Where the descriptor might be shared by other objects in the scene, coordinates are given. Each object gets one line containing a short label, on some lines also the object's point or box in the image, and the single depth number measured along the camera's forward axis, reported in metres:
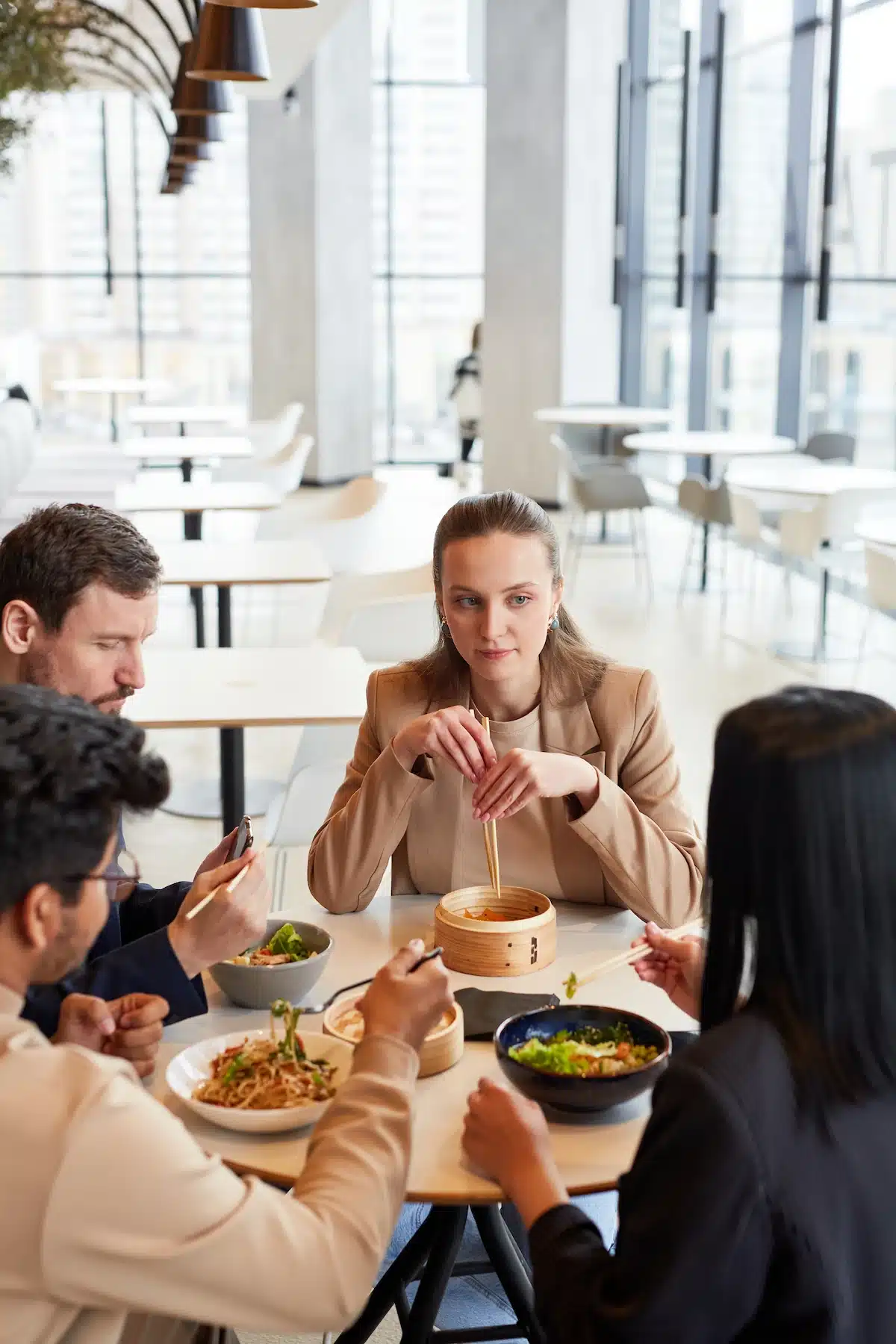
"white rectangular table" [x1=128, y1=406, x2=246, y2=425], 9.73
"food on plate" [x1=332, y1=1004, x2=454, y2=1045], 1.62
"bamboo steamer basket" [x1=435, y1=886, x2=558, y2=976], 1.85
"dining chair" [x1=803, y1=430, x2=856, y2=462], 8.12
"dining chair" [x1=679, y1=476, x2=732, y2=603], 7.95
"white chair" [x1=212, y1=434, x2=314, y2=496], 8.13
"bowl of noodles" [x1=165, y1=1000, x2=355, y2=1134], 1.46
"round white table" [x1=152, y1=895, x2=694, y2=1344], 1.42
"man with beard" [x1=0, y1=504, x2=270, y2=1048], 2.06
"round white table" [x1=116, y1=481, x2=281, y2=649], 6.12
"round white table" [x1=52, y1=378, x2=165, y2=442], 10.91
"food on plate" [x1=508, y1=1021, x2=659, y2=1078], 1.51
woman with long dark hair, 1.14
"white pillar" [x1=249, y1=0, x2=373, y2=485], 12.34
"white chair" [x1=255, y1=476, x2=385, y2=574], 5.99
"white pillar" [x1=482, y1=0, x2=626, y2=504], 11.16
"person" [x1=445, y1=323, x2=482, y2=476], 12.90
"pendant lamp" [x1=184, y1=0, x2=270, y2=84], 3.40
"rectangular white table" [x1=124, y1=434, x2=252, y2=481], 7.89
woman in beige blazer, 2.07
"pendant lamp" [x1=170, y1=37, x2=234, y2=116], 4.68
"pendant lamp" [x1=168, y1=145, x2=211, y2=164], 5.77
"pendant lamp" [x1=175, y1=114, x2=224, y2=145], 5.02
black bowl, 1.46
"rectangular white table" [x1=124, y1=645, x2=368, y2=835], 3.20
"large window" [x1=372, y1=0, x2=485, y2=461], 13.17
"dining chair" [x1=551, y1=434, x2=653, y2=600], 8.91
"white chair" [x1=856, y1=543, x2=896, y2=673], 5.39
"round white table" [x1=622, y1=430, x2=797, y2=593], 8.17
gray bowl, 1.75
